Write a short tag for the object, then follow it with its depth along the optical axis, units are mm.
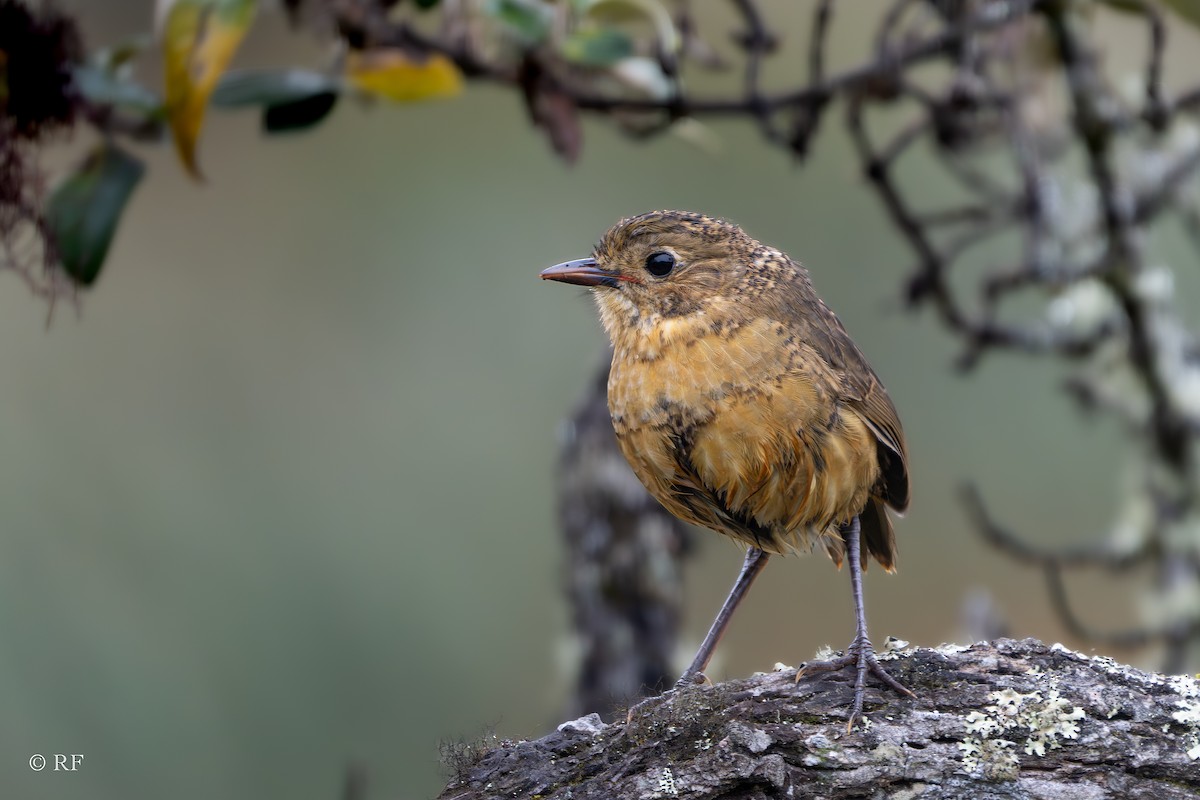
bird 5199
